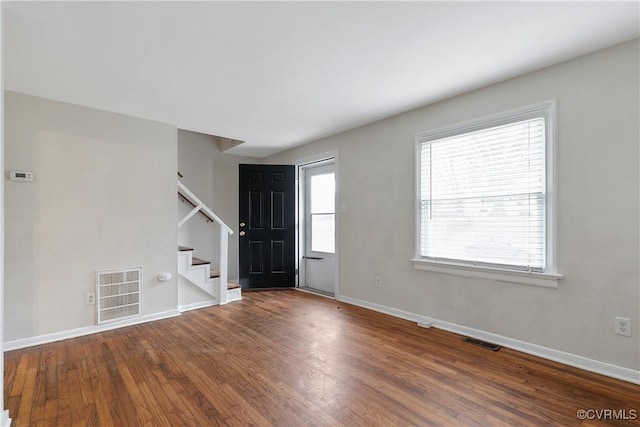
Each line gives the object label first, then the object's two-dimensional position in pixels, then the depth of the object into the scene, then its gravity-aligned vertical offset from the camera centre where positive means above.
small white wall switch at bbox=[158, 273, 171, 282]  3.76 -0.77
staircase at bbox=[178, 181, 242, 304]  4.09 -0.78
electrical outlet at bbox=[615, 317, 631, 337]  2.22 -0.82
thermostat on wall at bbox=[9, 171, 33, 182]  2.88 +0.36
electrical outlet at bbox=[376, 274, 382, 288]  3.93 -0.86
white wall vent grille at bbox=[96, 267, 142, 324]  3.35 -0.89
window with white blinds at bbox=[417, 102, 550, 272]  2.67 +0.19
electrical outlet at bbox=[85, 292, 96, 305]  3.27 -0.90
